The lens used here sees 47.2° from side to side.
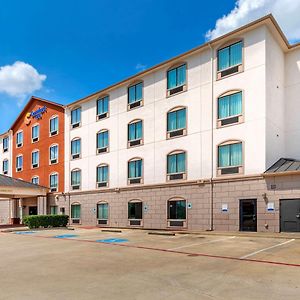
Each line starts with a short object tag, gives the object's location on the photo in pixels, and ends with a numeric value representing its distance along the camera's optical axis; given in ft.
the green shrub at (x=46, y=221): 98.68
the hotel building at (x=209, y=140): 69.15
